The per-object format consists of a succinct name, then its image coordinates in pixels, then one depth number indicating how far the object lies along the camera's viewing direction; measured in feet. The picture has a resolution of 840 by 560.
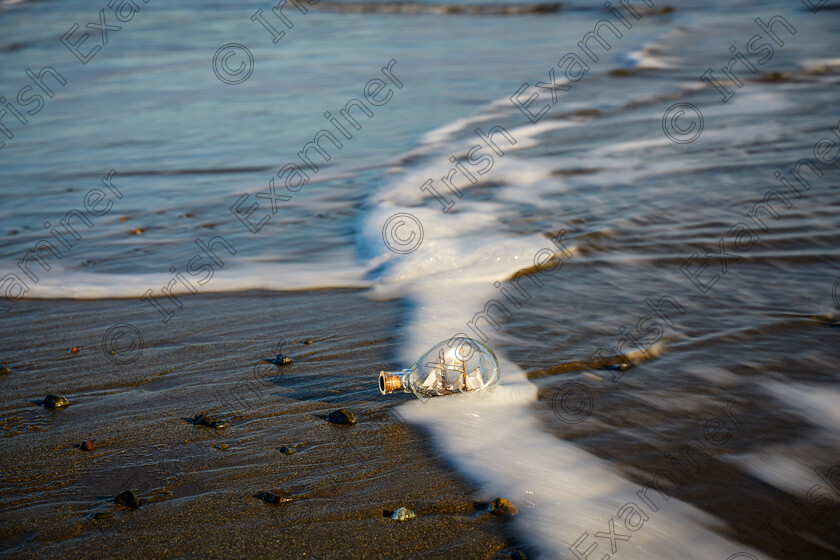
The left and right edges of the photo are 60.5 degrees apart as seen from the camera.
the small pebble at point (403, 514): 7.95
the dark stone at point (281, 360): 11.61
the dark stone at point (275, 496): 8.23
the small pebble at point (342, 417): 9.84
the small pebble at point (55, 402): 10.42
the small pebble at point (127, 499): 8.14
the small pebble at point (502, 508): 8.07
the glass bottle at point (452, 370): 10.36
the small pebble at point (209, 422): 9.83
